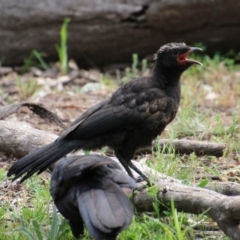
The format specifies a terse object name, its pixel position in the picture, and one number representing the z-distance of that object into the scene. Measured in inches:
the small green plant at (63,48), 716.0
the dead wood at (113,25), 723.4
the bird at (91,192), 324.2
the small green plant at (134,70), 708.7
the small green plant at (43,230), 348.5
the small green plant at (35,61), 749.9
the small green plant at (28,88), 666.8
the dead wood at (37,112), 516.4
